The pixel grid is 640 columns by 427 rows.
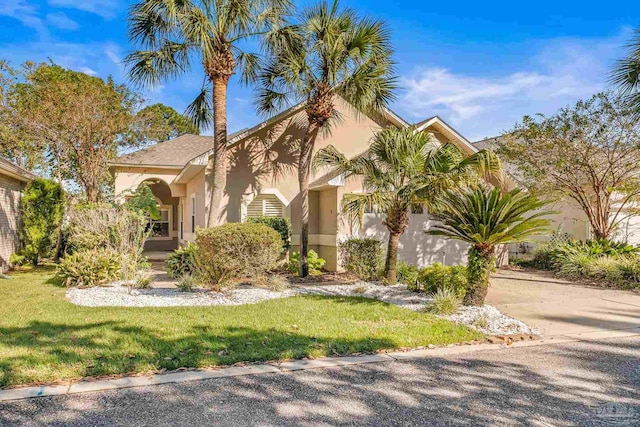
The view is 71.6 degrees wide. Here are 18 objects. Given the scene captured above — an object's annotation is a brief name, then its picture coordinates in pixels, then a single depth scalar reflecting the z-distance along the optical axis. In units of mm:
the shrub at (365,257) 12750
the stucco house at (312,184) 14477
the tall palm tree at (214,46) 11789
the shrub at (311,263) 13875
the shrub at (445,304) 8305
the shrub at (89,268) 11305
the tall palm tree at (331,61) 12008
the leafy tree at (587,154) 14750
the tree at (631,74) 12219
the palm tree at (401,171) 10438
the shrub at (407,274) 10750
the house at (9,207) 14281
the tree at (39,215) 15641
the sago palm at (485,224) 8297
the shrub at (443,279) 9554
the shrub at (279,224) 14164
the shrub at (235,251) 9578
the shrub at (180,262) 12711
